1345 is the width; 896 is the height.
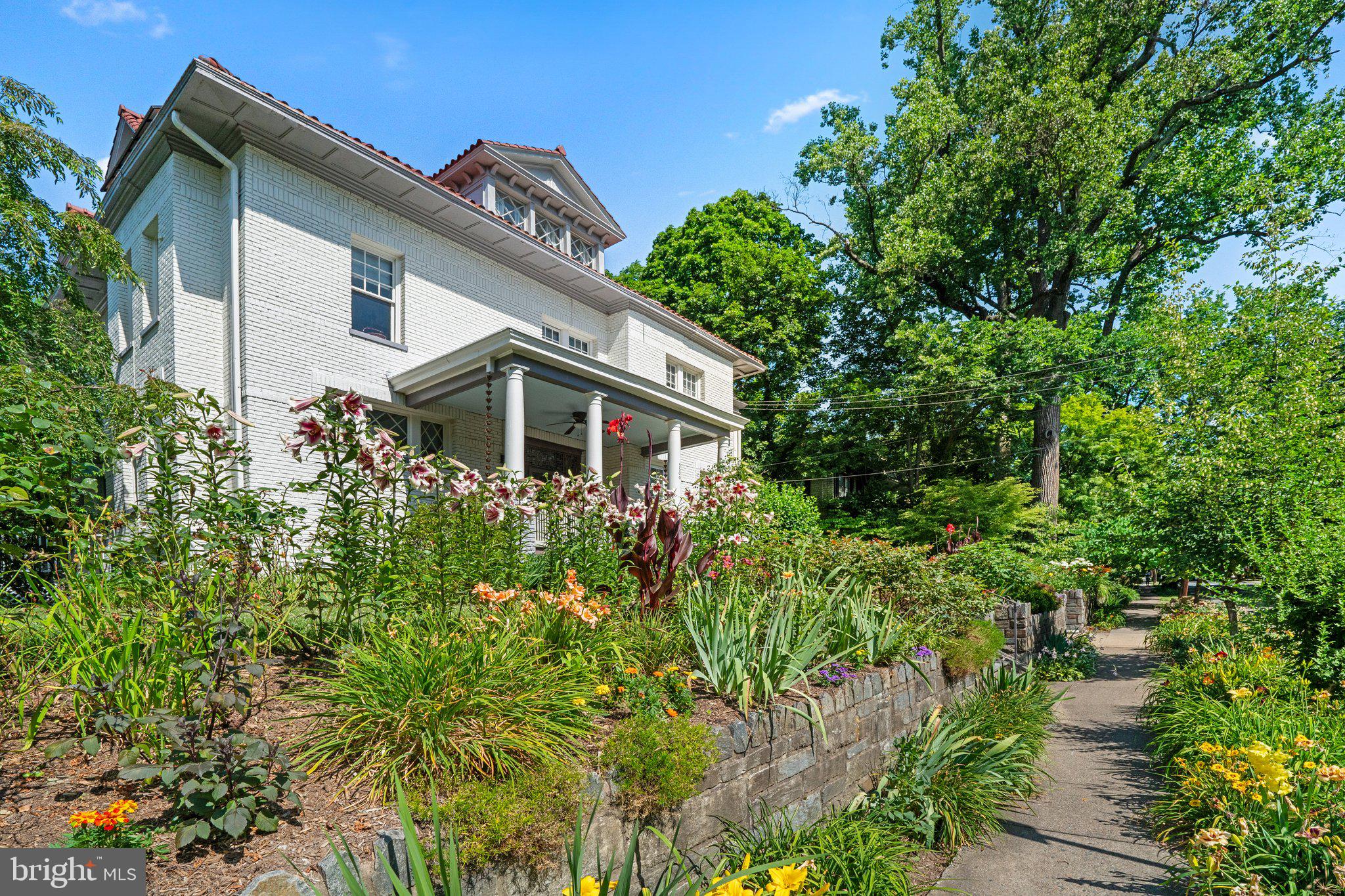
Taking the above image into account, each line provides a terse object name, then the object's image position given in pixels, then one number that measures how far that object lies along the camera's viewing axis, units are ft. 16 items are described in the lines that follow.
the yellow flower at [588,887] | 6.91
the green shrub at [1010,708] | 17.60
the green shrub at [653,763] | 9.40
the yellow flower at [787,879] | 6.95
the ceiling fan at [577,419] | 37.24
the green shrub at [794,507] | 43.16
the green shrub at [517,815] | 7.53
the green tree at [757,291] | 71.77
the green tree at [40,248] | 24.41
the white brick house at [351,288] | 26.37
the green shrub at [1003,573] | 29.35
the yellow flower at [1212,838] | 9.62
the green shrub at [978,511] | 51.08
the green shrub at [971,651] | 19.38
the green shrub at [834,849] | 10.96
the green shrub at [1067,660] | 27.91
